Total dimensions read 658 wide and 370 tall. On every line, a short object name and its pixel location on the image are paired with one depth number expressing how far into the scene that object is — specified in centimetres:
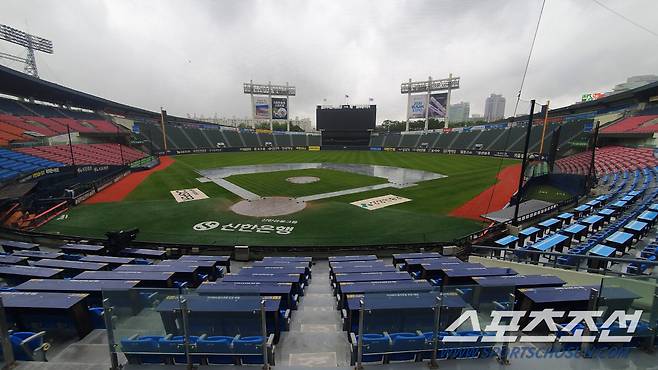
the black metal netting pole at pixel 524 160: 1509
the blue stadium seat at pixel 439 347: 460
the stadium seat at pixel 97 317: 622
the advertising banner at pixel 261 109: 9748
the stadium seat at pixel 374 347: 453
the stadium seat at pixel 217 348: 447
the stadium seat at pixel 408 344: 452
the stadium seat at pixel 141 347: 453
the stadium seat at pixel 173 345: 453
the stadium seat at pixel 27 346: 479
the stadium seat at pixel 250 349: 451
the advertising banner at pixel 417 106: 9188
